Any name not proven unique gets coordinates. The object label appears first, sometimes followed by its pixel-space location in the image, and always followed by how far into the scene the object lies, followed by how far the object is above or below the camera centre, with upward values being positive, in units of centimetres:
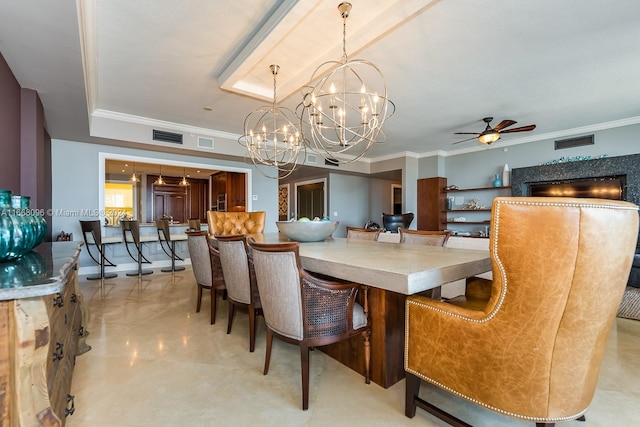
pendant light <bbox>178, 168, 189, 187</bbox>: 891 +87
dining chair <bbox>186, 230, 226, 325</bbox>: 274 -52
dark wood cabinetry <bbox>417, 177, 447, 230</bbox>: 691 +16
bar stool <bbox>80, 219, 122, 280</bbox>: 425 -49
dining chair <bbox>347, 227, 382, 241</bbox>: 317 -27
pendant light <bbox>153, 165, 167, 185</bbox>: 862 +82
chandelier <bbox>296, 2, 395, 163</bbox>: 243 +150
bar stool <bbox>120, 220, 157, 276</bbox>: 459 -51
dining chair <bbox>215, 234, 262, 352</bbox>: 222 -51
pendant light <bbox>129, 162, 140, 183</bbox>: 790 +86
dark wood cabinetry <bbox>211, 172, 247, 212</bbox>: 700 +48
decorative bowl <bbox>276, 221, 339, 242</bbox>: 270 -19
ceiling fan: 414 +116
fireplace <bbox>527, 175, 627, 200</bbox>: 489 +40
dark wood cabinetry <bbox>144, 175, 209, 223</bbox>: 916 +30
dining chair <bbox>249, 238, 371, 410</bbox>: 159 -52
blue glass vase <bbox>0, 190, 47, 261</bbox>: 117 -10
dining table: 135 -32
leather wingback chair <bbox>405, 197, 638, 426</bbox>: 97 -34
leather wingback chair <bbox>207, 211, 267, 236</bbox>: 388 -18
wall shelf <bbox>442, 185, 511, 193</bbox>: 606 +46
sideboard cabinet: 88 -42
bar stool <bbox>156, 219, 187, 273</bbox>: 503 -53
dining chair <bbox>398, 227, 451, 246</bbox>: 265 -26
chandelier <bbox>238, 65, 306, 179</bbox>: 363 +143
